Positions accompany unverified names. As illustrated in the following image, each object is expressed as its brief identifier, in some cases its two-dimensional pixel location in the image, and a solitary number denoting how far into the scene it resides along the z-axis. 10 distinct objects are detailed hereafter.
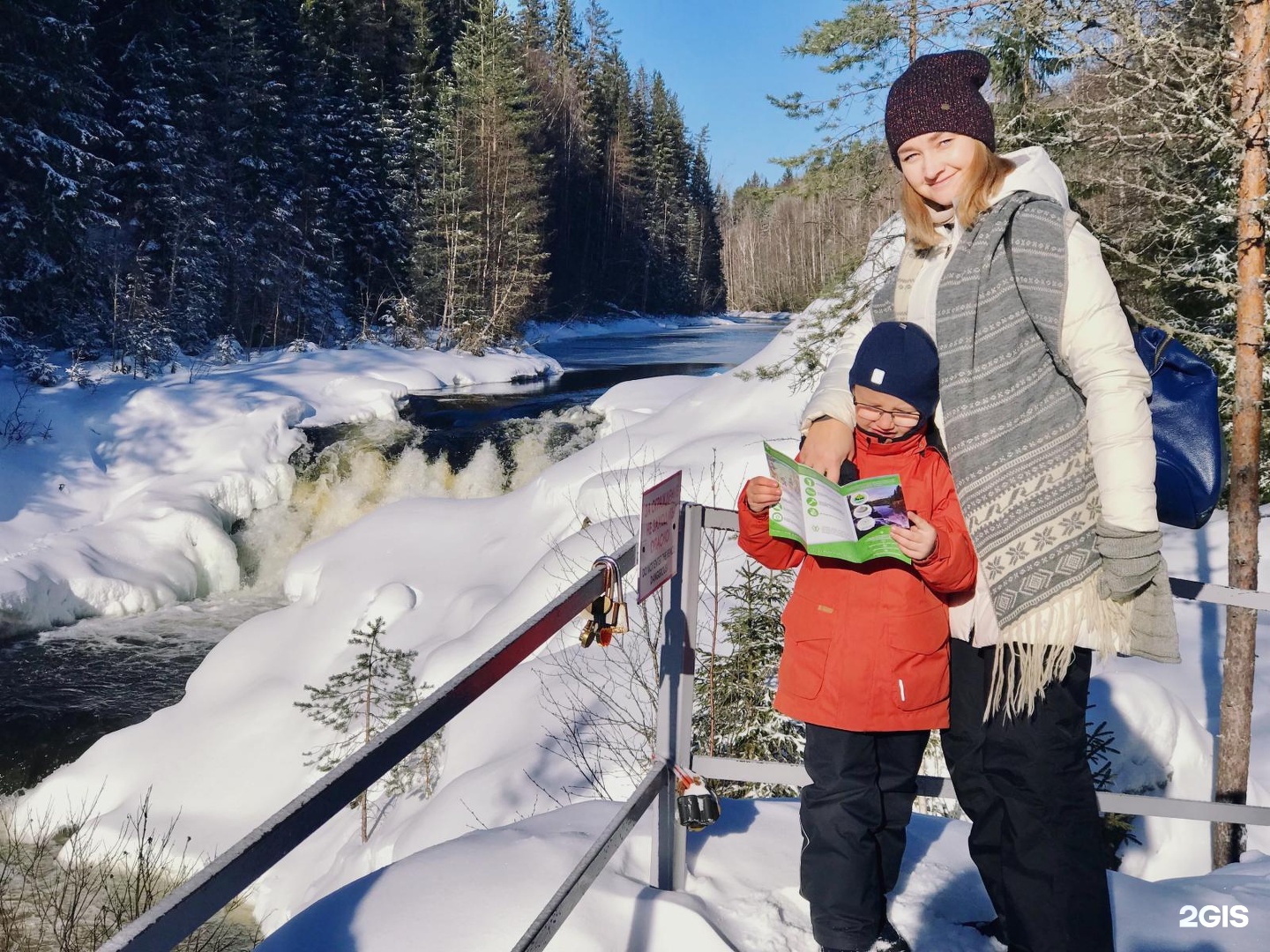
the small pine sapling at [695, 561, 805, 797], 5.73
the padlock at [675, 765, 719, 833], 2.06
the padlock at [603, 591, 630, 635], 1.87
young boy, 1.78
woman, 1.59
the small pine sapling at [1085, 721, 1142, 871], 4.78
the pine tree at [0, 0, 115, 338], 17.75
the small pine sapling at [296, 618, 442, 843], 7.86
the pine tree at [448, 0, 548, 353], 32.12
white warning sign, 1.85
